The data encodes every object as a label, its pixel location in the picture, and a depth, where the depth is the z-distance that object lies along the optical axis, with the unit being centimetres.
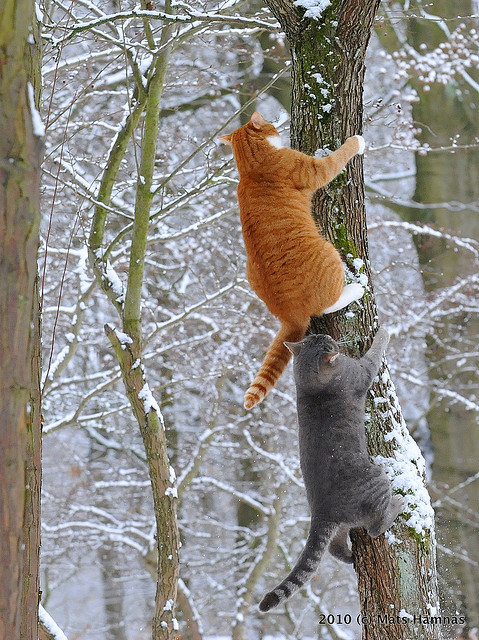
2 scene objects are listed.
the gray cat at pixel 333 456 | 559
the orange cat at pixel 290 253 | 609
